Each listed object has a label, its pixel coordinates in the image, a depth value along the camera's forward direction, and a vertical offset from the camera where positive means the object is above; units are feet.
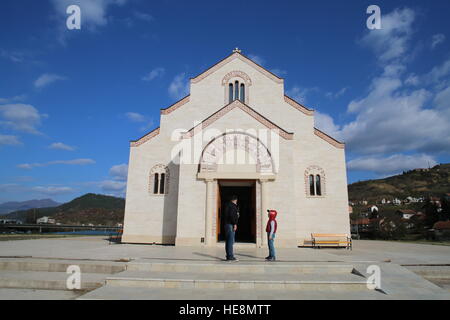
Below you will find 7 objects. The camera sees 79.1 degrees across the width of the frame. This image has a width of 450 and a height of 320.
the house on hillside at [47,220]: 359.42 -11.45
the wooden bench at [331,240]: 58.39 -5.27
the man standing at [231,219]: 34.65 -0.63
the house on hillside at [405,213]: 277.83 +3.74
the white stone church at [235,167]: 54.39 +10.31
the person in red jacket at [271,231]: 33.91 -2.08
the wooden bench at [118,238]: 71.56 -7.10
